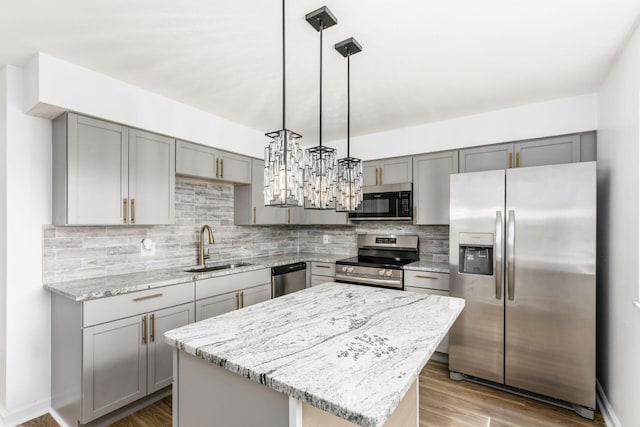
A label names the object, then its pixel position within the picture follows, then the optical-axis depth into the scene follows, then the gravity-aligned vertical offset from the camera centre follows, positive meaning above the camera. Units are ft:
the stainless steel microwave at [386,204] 11.68 +0.36
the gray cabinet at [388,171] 11.82 +1.62
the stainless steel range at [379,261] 11.03 -1.85
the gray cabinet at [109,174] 7.36 +0.98
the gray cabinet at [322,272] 12.69 -2.38
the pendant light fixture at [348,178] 6.21 +0.68
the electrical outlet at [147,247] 9.55 -1.03
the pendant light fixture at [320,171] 5.48 +0.76
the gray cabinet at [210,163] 9.70 +1.63
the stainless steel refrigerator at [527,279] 7.59 -1.68
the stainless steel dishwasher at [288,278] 11.59 -2.48
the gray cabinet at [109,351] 6.83 -3.18
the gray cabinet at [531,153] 9.06 +1.83
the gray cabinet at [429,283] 10.12 -2.27
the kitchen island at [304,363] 3.23 -1.77
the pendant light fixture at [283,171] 4.76 +0.65
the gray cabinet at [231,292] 9.06 -2.45
